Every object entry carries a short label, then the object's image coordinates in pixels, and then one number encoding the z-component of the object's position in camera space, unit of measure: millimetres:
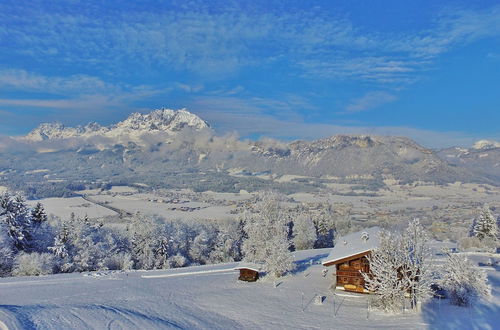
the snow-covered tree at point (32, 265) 38781
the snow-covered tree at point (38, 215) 51775
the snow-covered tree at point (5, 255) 39562
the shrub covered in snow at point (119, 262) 48719
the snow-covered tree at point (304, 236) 70375
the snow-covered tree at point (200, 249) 62750
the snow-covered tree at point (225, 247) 63812
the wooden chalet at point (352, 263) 31500
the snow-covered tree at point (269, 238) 36031
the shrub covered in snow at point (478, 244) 57422
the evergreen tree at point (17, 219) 44000
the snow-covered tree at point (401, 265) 25078
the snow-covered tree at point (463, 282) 26531
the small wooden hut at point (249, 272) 35531
